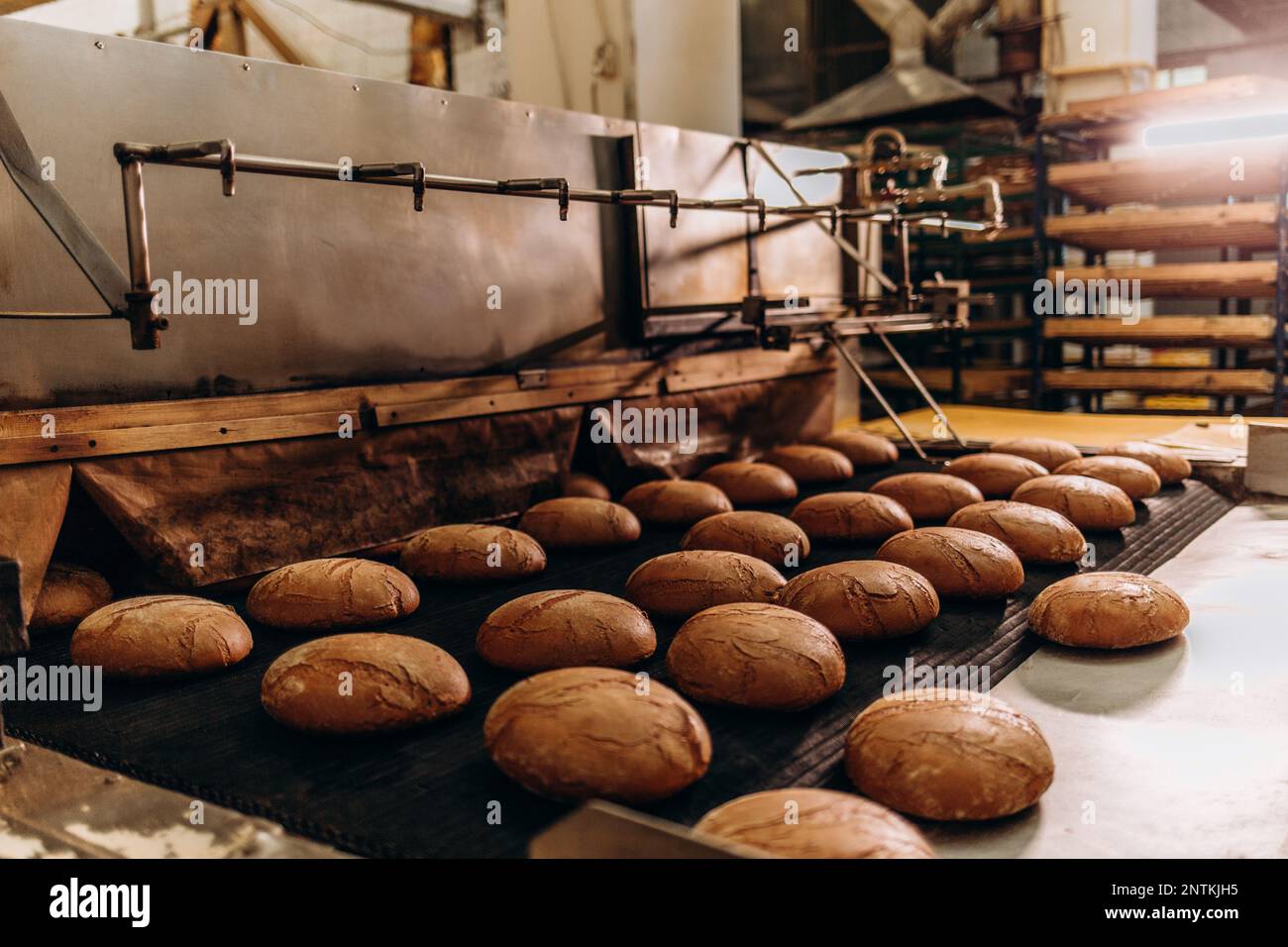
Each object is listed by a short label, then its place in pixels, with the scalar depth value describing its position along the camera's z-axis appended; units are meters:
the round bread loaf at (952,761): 1.79
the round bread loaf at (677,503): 4.02
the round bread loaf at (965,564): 2.97
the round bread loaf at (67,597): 2.86
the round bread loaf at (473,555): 3.30
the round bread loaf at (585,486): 4.33
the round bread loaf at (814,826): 1.48
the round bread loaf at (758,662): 2.21
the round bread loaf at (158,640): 2.45
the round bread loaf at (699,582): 2.89
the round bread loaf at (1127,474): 4.12
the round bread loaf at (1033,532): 3.32
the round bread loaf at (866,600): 2.64
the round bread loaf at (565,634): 2.46
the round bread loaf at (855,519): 3.67
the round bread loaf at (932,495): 3.96
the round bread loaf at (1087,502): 3.72
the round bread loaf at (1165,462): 4.49
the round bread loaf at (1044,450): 4.66
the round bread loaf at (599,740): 1.79
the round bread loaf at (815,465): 4.74
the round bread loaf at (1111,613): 2.61
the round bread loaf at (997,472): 4.29
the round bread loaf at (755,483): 4.37
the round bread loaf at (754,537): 3.39
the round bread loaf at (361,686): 2.12
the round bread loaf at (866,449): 5.11
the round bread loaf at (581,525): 3.69
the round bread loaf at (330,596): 2.81
